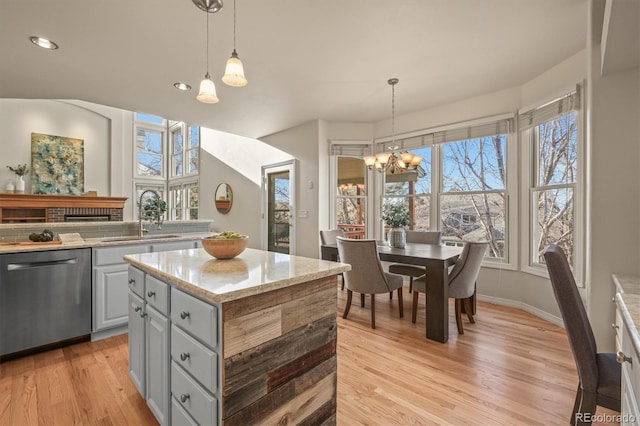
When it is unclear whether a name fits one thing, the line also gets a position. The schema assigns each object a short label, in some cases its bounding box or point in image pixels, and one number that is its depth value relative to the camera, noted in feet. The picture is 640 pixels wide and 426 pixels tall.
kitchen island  3.60
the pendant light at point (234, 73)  5.63
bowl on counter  5.58
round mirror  22.29
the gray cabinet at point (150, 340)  4.65
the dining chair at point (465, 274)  8.77
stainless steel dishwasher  7.29
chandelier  10.84
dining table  8.47
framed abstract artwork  21.94
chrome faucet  11.03
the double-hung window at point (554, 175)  9.32
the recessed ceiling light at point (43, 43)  8.05
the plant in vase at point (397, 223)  10.85
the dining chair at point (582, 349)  4.15
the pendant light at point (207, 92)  6.12
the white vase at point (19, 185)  20.65
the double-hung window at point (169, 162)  27.86
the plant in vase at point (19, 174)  20.67
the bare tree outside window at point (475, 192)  12.14
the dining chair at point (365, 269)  9.30
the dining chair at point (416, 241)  11.84
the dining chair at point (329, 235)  12.84
